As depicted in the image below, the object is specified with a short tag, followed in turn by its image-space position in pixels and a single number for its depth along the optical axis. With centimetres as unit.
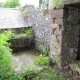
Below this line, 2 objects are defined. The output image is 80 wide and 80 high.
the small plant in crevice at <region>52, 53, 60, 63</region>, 286
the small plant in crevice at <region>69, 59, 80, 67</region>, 272
